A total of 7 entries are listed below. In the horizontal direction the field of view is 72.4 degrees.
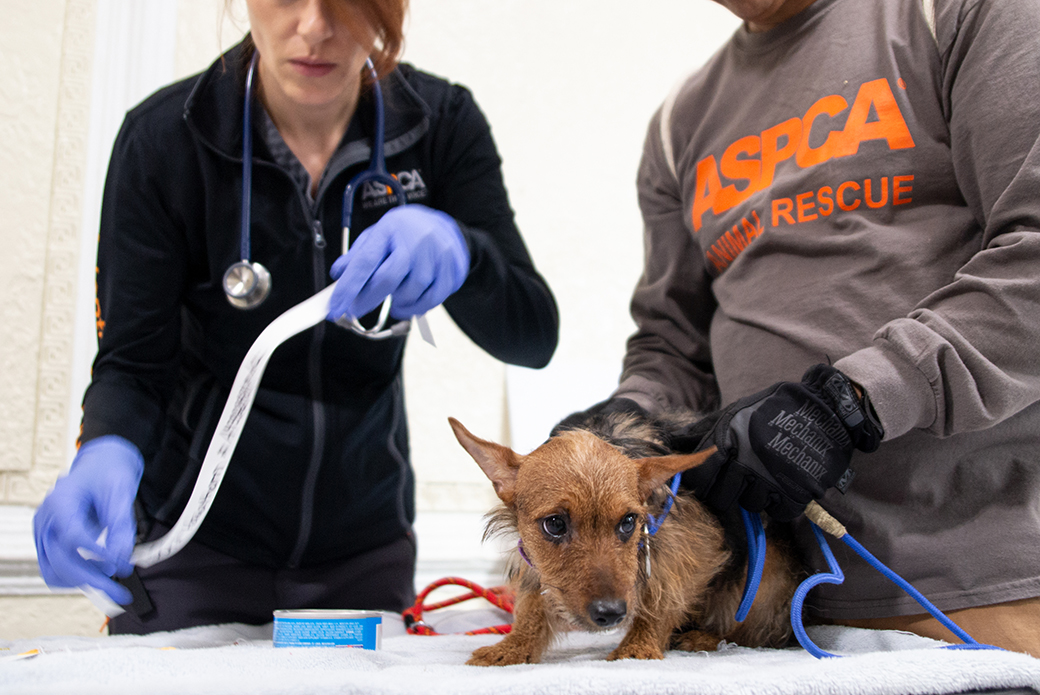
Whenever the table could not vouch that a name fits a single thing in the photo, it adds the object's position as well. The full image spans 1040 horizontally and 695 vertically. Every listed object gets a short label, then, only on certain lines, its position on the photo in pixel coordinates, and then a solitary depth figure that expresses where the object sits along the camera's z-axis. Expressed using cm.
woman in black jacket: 109
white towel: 58
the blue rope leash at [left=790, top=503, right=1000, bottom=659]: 81
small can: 98
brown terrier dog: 85
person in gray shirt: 82
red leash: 128
